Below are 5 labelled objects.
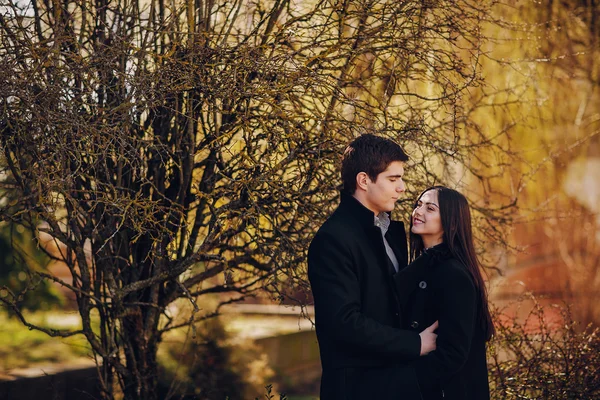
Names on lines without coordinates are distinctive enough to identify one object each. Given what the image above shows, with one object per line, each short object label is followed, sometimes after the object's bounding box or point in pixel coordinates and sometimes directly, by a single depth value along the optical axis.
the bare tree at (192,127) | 4.27
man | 3.15
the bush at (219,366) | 7.26
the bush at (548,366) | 5.23
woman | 3.27
